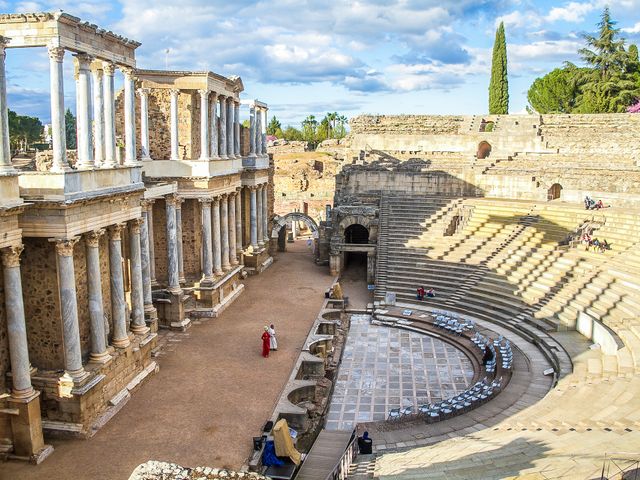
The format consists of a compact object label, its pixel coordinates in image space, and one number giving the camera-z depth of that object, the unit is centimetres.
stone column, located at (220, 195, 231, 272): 2770
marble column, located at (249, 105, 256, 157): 3344
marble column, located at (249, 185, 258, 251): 3284
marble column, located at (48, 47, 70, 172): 1426
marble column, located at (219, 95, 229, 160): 2788
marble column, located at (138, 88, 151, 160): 2262
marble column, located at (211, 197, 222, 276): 2647
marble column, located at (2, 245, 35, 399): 1361
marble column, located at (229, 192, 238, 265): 2921
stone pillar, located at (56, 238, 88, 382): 1454
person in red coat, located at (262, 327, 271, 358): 2030
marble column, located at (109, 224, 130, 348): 1689
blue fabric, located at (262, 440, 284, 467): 1402
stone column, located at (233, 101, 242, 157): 3083
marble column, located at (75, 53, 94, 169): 1540
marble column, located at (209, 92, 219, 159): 2616
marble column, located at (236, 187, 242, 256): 3096
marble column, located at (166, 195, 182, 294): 2327
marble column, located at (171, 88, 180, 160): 2361
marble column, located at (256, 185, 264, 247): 3406
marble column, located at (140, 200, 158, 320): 2100
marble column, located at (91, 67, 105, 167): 1655
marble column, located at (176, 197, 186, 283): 2408
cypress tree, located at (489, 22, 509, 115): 5325
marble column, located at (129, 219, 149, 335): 1855
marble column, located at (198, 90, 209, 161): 2467
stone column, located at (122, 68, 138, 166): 1803
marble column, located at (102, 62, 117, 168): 1669
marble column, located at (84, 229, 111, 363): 1559
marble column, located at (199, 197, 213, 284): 2547
